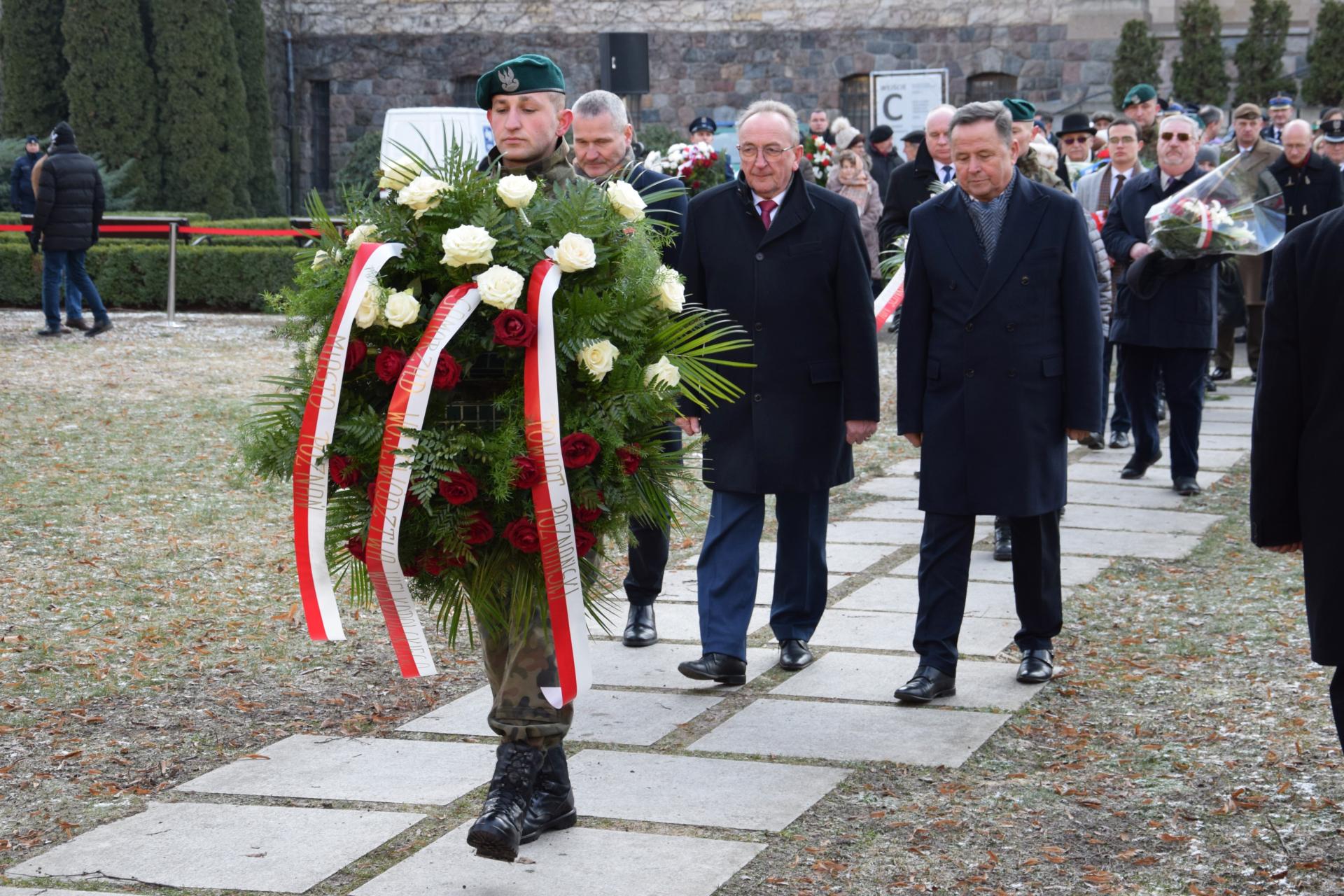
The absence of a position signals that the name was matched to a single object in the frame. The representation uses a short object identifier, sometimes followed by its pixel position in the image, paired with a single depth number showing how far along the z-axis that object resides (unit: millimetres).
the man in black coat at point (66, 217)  15414
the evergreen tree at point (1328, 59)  24281
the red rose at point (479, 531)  3504
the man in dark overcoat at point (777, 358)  5375
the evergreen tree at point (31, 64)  24594
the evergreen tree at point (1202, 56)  24875
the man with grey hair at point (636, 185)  5461
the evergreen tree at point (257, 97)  26750
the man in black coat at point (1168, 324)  8617
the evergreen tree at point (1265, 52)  24625
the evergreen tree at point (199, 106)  24781
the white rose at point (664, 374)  3635
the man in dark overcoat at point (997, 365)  5227
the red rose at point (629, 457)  3615
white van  21047
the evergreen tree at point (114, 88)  24203
